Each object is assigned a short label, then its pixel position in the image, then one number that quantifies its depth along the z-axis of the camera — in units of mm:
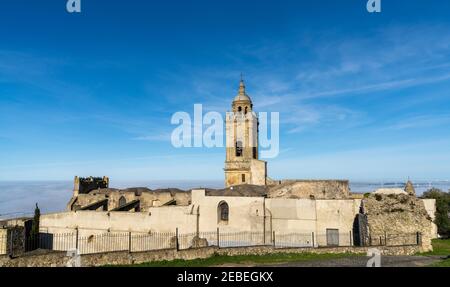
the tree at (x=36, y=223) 29989
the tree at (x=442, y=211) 32781
